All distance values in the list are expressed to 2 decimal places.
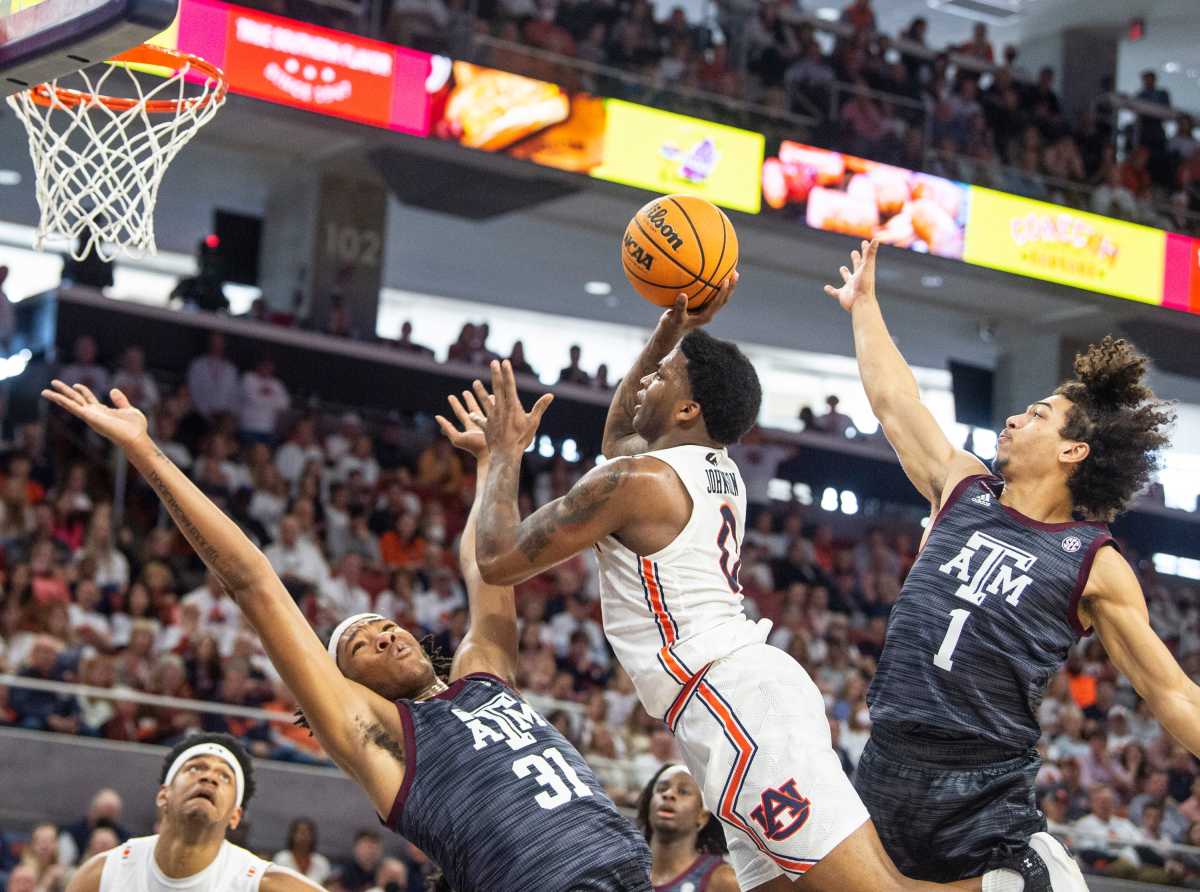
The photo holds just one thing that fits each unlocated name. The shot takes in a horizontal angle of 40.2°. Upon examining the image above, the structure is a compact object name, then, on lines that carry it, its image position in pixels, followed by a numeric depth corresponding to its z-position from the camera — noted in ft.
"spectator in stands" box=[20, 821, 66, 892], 29.17
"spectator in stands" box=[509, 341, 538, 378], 52.75
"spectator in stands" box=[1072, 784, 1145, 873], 39.60
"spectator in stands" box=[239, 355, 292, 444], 46.24
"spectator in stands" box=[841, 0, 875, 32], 61.52
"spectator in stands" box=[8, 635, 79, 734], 32.24
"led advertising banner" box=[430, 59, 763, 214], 47.21
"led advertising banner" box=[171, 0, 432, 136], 42.11
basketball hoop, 19.49
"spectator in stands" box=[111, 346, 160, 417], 44.21
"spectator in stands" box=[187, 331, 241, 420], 46.60
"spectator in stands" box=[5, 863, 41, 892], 28.43
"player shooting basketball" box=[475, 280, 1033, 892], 13.61
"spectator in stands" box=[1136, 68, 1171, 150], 64.64
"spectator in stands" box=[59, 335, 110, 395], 43.73
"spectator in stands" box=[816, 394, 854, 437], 60.54
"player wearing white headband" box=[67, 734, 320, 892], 18.37
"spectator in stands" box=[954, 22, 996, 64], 64.54
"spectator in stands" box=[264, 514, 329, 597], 40.29
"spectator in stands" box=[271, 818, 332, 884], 32.55
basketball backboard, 14.38
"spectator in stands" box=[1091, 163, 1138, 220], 57.77
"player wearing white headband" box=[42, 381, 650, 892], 12.78
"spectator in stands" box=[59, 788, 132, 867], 30.91
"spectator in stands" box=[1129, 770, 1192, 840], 41.73
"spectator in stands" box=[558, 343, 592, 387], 55.06
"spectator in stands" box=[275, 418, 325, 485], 45.03
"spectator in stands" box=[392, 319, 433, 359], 51.80
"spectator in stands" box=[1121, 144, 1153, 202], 61.82
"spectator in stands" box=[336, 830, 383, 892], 32.89
